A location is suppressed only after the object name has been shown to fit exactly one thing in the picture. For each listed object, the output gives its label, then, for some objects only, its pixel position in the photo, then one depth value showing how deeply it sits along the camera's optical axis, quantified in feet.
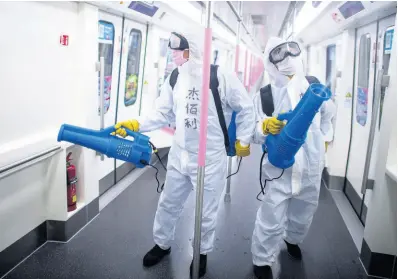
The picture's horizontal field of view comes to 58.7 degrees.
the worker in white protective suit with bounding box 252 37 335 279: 8.15
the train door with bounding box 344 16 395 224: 11.66
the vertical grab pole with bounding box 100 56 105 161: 10.04
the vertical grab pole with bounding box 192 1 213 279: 4.80
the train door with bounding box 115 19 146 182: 14.07
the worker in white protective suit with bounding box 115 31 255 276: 7.94
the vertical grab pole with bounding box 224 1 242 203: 13.35
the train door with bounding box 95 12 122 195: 12.16
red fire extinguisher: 9.87
